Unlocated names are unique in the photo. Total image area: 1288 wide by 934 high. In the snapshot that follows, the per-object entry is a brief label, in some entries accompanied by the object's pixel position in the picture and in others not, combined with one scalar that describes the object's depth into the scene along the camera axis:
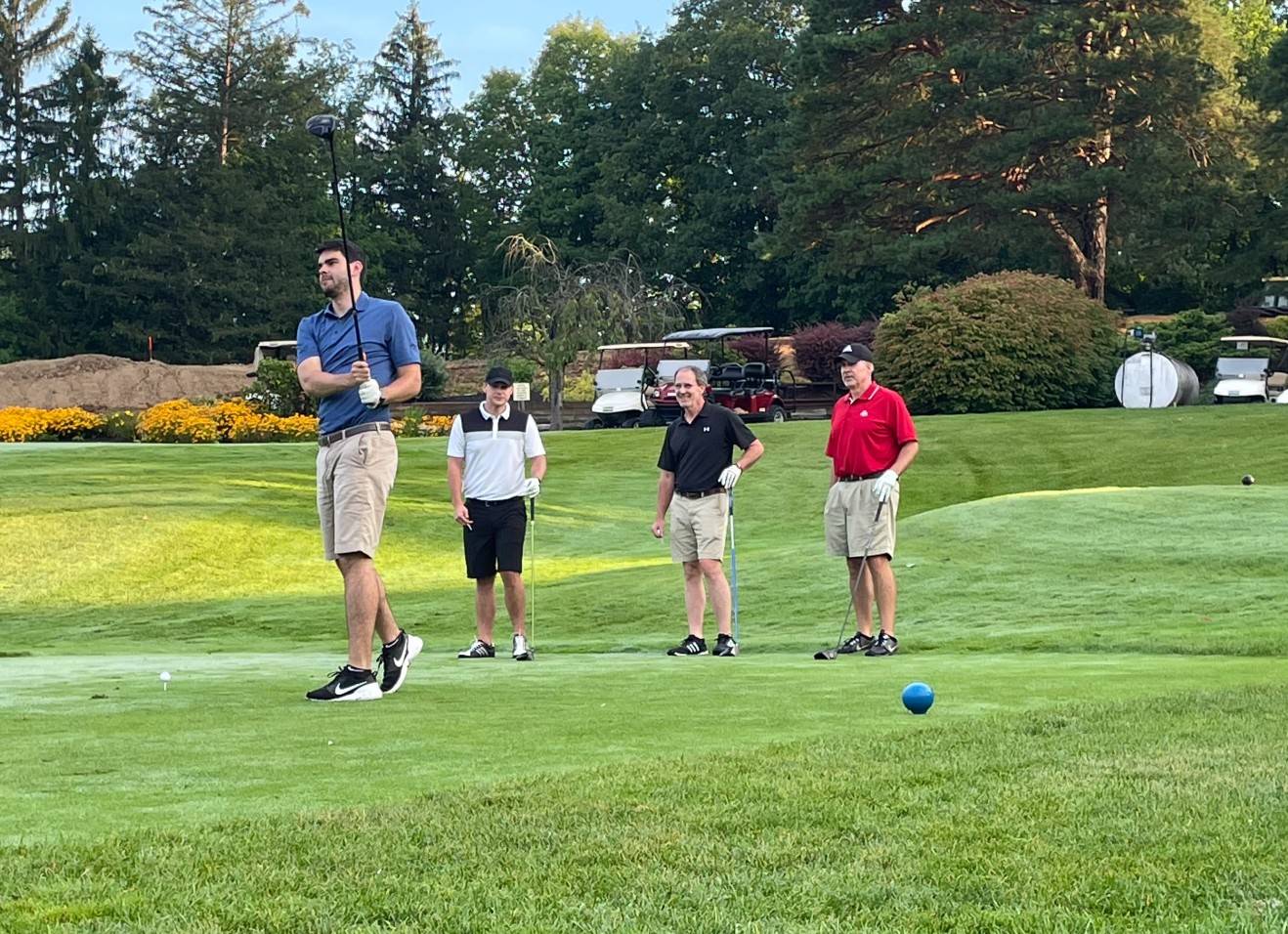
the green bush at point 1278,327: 48.81
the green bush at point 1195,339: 46.50
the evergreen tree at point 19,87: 70.62
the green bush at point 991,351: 36.84
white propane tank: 37.47
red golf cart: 41.50
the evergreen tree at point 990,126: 51.69
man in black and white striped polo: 12.15
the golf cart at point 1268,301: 55.44
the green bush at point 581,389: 57.03
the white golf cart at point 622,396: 43.06
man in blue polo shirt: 8.29
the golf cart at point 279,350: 47.88
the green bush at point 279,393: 41.69
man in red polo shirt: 11.79
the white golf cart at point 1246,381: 40.28
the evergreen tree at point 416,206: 77.00
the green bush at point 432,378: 51.25
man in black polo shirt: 12.00
